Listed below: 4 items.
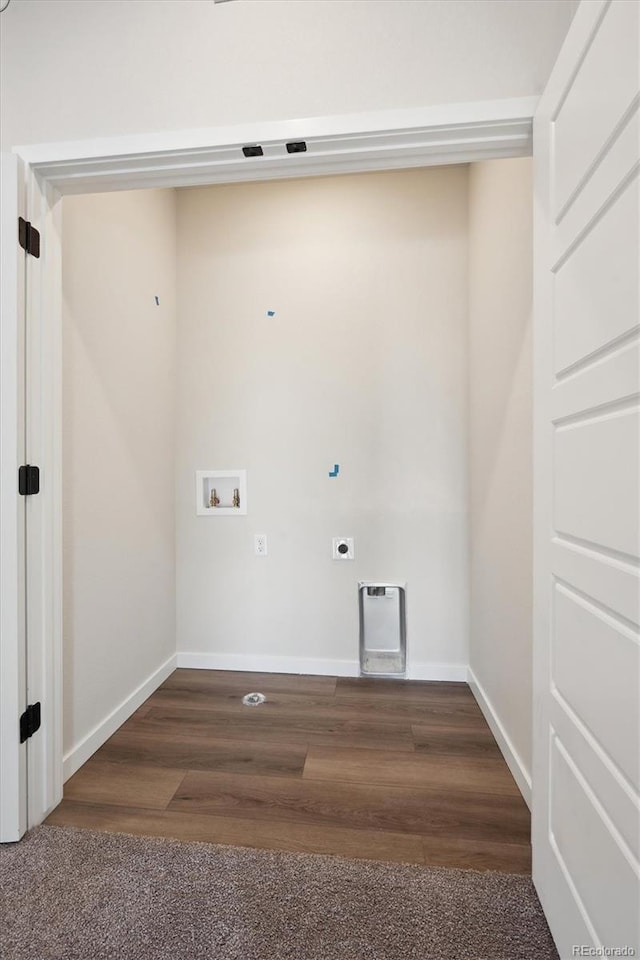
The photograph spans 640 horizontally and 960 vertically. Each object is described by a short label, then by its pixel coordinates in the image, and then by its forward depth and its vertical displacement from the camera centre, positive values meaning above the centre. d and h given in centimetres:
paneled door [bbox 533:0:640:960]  76 -2
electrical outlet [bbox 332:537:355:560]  254 -41
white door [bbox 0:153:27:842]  135 -8
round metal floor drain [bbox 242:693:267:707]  223 -113
